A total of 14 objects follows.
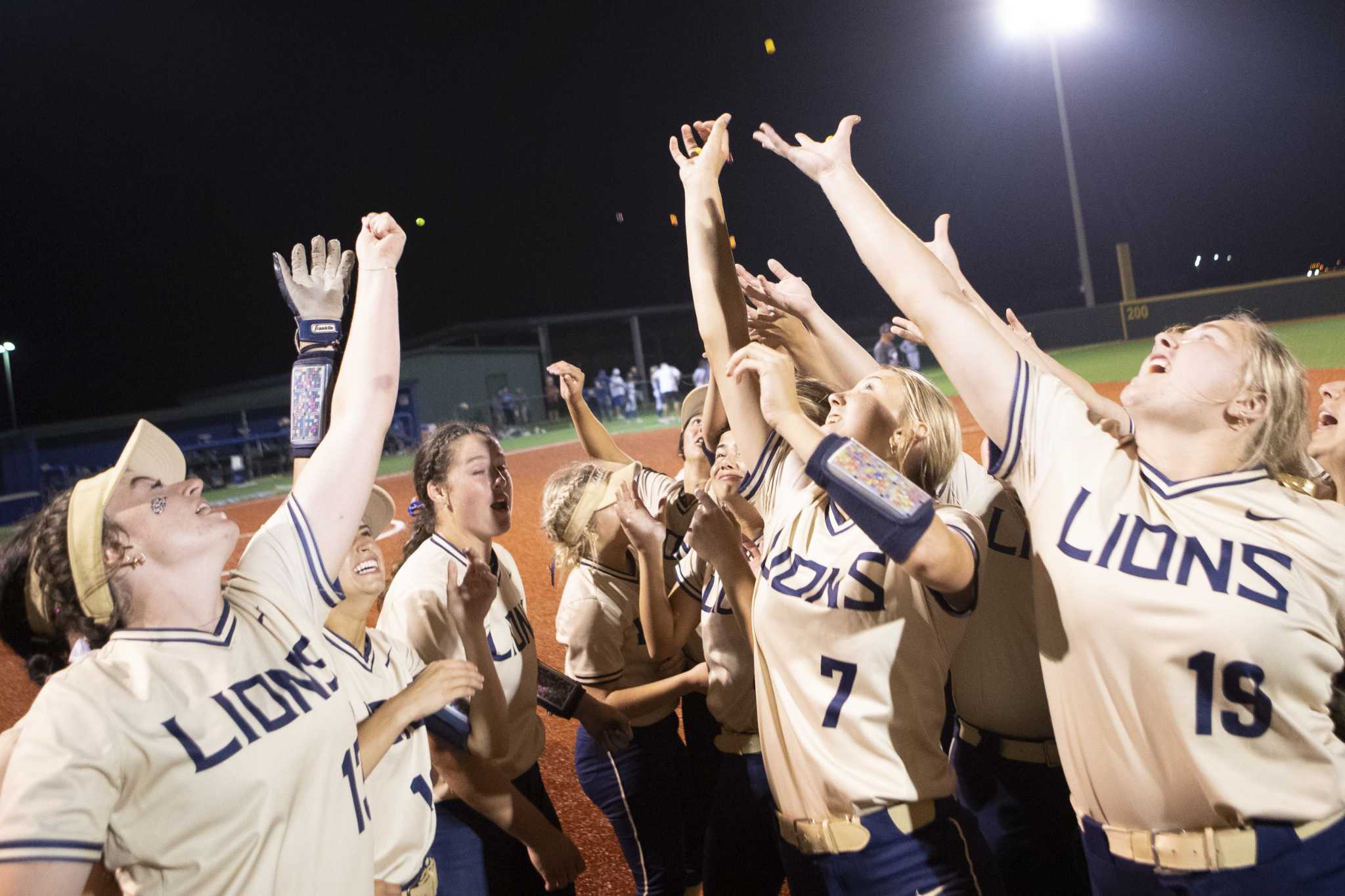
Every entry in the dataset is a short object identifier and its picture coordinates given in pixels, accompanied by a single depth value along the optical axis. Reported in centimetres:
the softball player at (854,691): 210
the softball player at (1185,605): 180
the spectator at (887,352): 2329
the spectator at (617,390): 2961
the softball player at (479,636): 282
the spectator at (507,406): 2970
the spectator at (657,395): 2914
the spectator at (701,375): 2700
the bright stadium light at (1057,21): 2578
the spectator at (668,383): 2813
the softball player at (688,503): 395
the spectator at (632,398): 2947
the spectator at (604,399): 3045
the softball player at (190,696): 159
